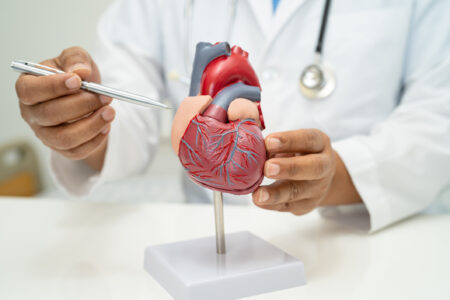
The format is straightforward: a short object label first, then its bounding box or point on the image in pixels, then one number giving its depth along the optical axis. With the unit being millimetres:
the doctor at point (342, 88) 677
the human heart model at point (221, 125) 419
